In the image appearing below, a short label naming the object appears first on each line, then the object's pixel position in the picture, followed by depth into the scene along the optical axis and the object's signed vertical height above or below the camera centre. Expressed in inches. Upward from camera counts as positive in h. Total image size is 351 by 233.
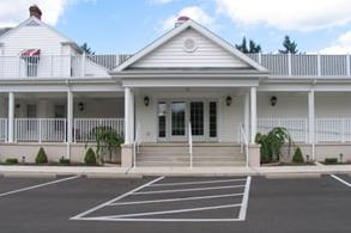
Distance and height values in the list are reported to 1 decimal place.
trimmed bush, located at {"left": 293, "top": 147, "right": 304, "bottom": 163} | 914.1 -37.5
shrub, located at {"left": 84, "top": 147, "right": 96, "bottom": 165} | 917.4 -39.2
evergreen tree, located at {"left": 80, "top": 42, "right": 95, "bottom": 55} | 2990.2 +460.4
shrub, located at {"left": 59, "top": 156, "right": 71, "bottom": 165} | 933.9 -44.9
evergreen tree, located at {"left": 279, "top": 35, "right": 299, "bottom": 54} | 2989.7 +467.7
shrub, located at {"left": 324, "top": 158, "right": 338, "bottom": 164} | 925.2 -44.4
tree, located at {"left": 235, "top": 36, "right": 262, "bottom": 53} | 2761.8 +423.1
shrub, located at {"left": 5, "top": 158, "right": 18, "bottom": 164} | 947.3 -45.5
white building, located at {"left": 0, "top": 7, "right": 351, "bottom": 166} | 898.1 +63.9
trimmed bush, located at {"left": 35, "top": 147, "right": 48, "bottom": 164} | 938.1 -38.7
